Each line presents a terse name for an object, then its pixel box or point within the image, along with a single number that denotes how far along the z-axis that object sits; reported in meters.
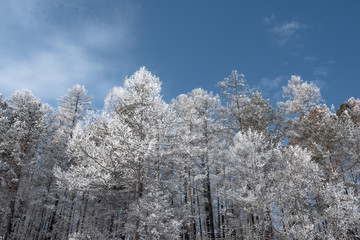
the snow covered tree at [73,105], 19.88
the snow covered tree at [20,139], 14.30
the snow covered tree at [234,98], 17.19
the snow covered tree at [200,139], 13.99
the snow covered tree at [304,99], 20.20
